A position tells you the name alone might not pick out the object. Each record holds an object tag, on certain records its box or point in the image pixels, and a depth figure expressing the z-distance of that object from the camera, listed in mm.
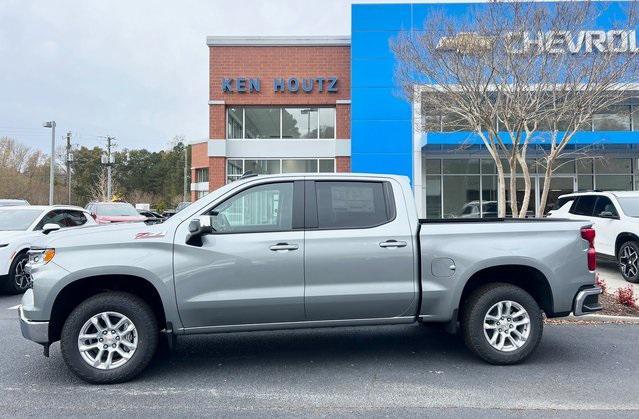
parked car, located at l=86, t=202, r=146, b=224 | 16847
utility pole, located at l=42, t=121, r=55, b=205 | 28762
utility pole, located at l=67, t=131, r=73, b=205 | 35394
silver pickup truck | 4441
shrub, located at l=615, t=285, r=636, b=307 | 7348
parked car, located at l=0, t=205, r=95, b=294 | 8633
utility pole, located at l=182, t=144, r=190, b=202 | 62281
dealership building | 19828
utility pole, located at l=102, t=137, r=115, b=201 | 40531
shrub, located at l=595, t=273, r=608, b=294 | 8211
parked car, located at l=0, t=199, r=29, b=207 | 15214
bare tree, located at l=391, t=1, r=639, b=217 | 9594
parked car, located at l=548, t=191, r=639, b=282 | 9445
